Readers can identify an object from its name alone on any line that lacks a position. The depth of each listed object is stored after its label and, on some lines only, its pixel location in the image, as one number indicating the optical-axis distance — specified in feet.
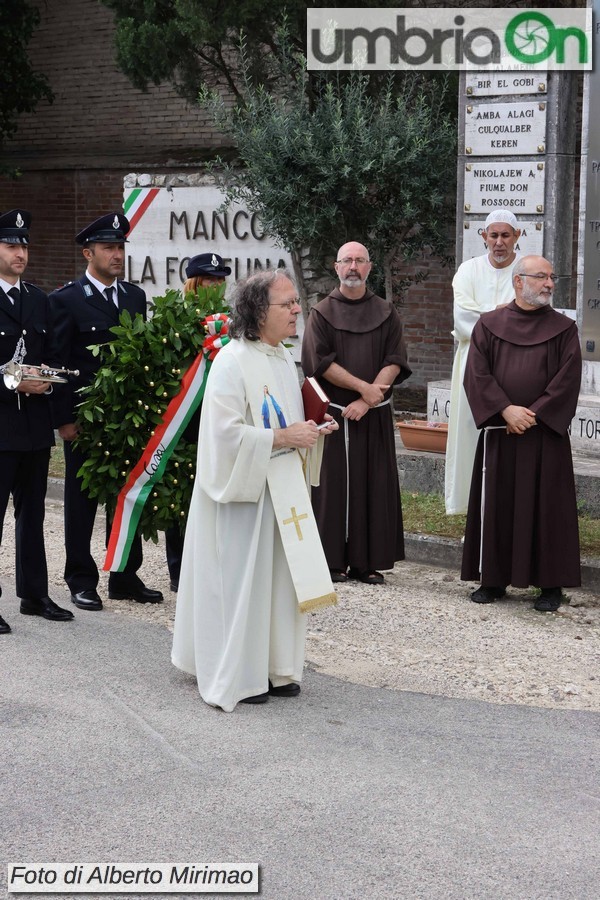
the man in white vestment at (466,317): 28.22
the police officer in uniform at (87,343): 23.34
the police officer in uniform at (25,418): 21.71
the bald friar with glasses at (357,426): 26.50
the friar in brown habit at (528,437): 24.00
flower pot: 32.42
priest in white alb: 17.79
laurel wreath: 22.81
